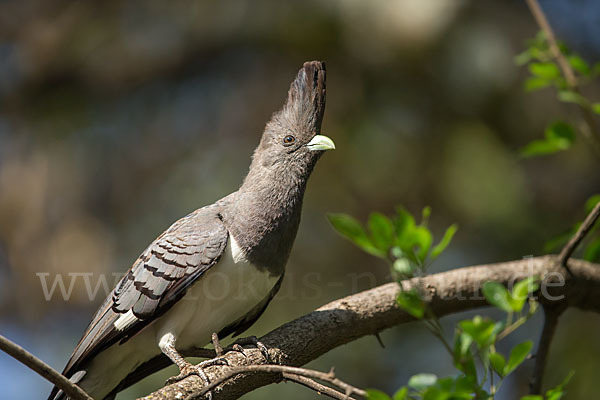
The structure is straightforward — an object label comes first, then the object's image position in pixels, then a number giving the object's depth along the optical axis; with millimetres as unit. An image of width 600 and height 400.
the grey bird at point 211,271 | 7203
